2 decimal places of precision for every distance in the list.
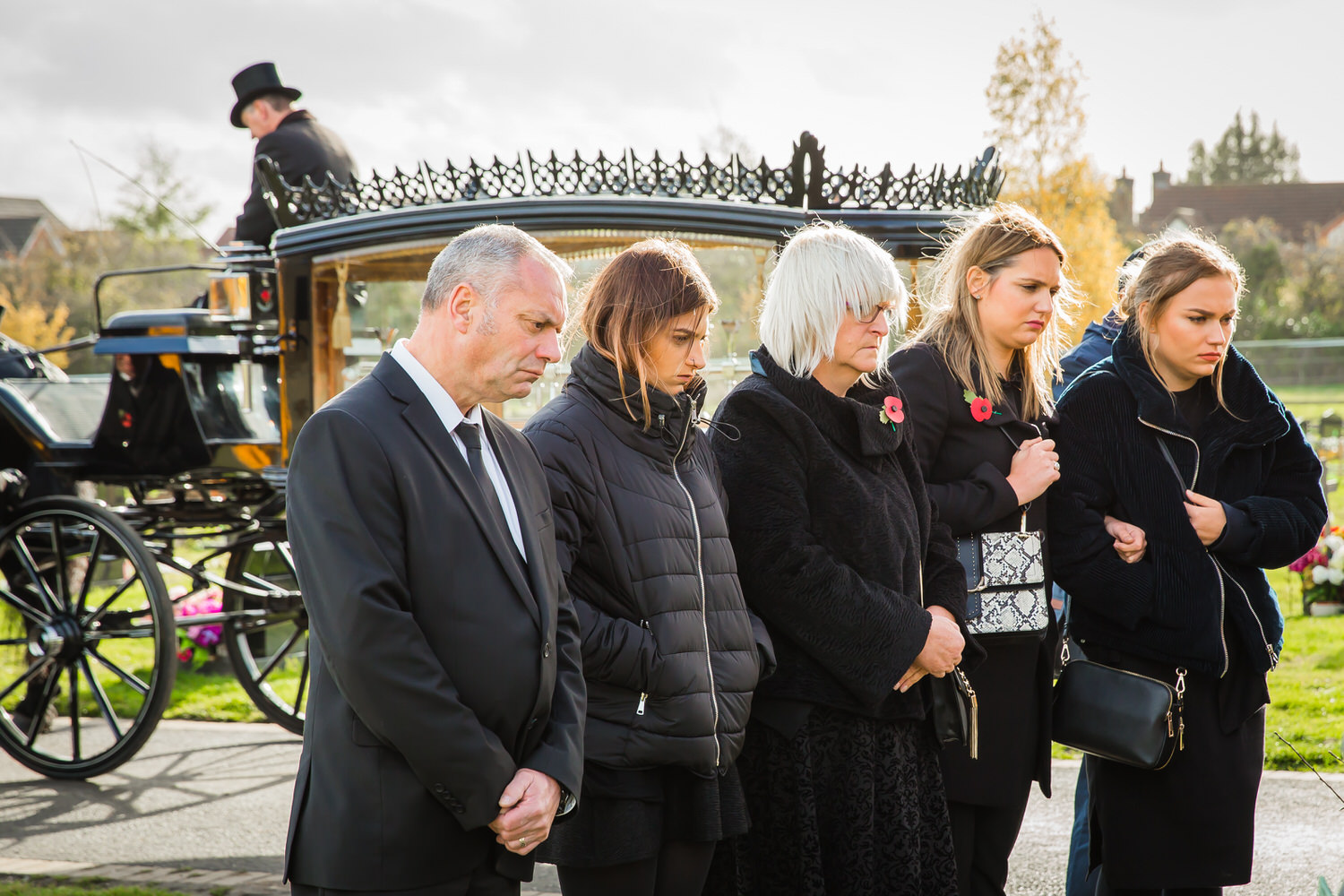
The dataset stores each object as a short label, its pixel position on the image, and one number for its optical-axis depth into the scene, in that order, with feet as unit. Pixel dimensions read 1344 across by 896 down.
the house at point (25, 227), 137.59
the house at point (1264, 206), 172.45
